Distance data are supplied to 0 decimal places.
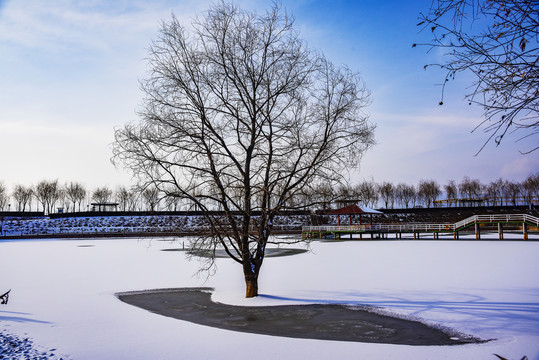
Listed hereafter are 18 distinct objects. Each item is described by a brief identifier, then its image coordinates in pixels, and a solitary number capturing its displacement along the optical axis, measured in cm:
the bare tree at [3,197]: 9654
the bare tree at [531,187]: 8791
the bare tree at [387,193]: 9981
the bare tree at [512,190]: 9452
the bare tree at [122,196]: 10256
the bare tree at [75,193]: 10225
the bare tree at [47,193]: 9688
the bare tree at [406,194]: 10331
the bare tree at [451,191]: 10450
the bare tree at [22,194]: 10169
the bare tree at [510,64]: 378
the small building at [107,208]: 10731
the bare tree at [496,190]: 9756
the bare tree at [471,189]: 10238
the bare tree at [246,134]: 1202
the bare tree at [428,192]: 10006
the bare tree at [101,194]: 10544
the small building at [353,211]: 4564
